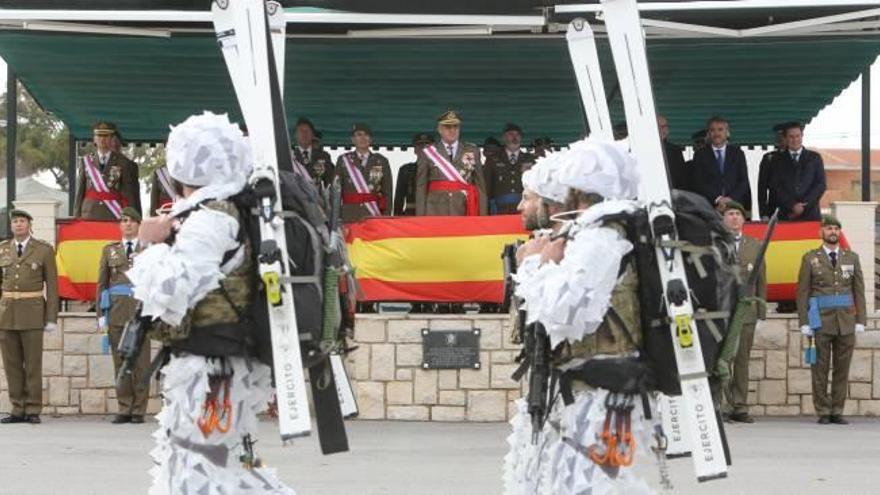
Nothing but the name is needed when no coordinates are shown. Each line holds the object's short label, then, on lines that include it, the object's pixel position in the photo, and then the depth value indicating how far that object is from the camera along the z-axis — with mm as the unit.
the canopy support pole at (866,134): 17266
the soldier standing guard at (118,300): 15188
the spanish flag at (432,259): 15211
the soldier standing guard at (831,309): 15234
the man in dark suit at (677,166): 16805
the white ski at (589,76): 8641
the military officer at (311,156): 16844
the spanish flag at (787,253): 15922
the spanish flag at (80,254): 15953
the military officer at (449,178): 15961
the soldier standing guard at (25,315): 15273
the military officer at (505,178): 16797
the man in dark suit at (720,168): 16531
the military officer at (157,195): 16969
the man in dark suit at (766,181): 17031
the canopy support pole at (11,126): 17219
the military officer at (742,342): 15117
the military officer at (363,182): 16844
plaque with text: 14938
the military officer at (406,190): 17719
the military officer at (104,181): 17125
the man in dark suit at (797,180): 16562
